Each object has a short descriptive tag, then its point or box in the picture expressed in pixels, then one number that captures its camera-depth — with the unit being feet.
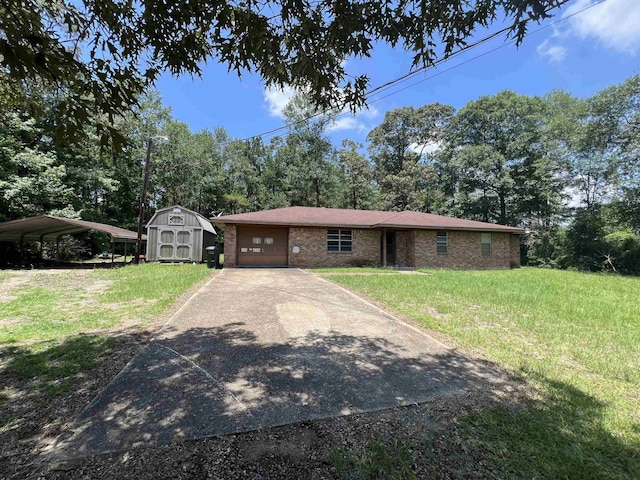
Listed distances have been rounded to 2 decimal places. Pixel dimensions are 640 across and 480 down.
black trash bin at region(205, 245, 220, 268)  49.06
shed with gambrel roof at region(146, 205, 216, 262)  61.57
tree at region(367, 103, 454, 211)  102.94
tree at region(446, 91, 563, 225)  84.94
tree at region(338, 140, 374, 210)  105.29
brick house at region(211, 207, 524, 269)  52.42
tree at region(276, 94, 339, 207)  101.86
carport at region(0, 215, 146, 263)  42.63
